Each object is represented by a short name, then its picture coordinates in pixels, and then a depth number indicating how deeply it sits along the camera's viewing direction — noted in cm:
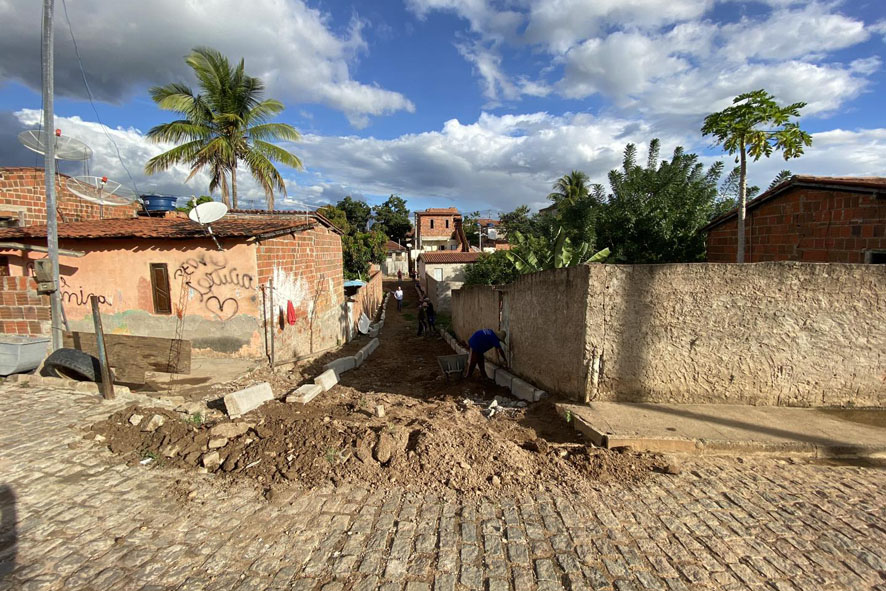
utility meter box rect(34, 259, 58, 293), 701
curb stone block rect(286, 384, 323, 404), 654
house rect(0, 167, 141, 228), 1312
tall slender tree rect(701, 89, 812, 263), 770
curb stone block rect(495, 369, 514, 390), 739
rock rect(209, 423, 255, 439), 474
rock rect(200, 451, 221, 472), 423
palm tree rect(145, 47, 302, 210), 1639
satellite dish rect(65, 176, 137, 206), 1015
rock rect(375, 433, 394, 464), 419
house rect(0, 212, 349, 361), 867
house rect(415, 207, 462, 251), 4894
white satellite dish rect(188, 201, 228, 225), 797
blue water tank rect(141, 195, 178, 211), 1391
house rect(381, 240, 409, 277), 4772
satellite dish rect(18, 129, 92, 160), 771
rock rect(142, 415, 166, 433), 488
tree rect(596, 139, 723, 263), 1367
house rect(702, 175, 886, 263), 719
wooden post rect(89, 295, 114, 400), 574
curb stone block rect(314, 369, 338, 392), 752
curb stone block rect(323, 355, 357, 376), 949
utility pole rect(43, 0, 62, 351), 690
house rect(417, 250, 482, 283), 2877
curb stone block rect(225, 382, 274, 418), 572
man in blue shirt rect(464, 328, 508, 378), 780
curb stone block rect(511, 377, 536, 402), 628
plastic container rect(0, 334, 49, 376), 684
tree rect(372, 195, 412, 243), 5356
